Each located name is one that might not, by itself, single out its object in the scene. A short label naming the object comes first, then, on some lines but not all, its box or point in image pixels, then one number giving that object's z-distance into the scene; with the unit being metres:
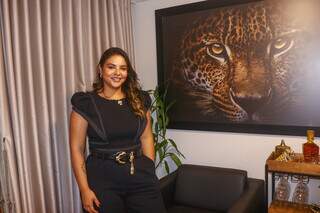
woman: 1.65
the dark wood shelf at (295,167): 1.87
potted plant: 2.59
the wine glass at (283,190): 2.16
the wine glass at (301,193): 2.11
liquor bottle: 1.96
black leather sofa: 2.23
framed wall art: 2.12
